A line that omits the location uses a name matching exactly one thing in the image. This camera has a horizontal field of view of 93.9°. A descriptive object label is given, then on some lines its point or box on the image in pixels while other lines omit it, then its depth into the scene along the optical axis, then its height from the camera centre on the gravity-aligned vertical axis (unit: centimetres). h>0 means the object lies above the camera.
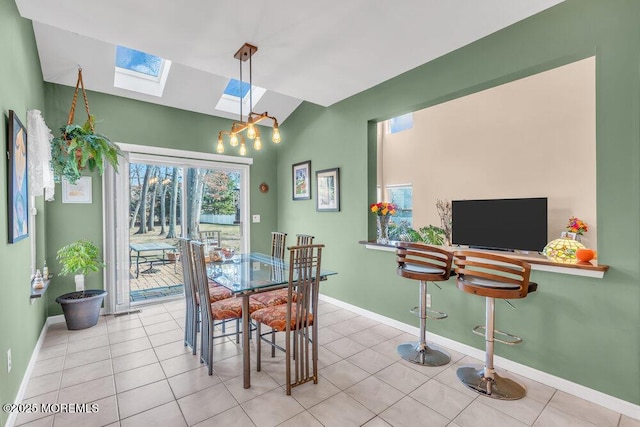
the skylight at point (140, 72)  370 +180
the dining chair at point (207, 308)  241 -85
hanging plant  285 +58
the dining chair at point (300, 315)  218 -83
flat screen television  266 -14
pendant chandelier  255 +76
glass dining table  225 -57
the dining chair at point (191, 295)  270 -81
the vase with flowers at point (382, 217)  356 -9
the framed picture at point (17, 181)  191 +21
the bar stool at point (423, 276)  256 -58
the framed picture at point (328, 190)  414 +28
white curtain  236 +46
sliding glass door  393 -8
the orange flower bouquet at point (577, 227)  338 -22
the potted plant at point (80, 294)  320 -97
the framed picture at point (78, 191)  359 +24
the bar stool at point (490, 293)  205 -59
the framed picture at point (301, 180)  465 +48
